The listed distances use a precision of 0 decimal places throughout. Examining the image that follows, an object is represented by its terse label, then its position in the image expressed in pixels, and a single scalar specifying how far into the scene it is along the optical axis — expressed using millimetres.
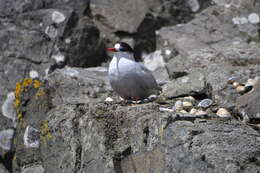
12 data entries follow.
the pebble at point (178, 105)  10986
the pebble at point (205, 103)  11251
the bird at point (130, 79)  12203
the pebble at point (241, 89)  12166
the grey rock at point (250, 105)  10391
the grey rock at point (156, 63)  16406
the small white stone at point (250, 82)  12266
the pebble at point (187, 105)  11091
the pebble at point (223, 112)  10177
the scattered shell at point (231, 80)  12572
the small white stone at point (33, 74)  15750
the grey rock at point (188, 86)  12891
